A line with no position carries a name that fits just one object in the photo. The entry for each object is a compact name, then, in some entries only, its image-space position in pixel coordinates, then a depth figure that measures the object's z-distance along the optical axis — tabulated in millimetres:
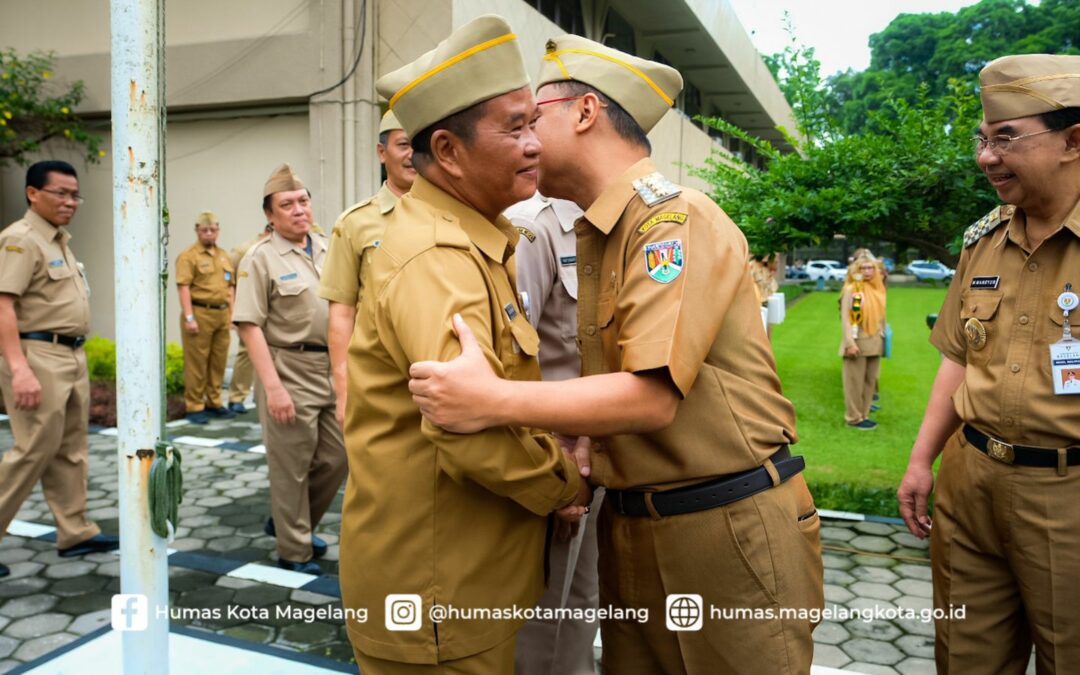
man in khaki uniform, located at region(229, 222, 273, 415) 9227
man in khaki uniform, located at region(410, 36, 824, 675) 1602
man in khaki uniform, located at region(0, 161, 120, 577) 4297
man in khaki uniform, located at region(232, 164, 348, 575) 4336
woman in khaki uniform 9070
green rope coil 2416
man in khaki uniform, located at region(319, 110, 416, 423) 3602
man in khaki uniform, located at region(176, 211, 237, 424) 8969
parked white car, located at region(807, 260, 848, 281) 45812
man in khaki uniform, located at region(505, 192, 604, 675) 2809
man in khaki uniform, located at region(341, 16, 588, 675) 1646
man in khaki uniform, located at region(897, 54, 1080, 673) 2287
